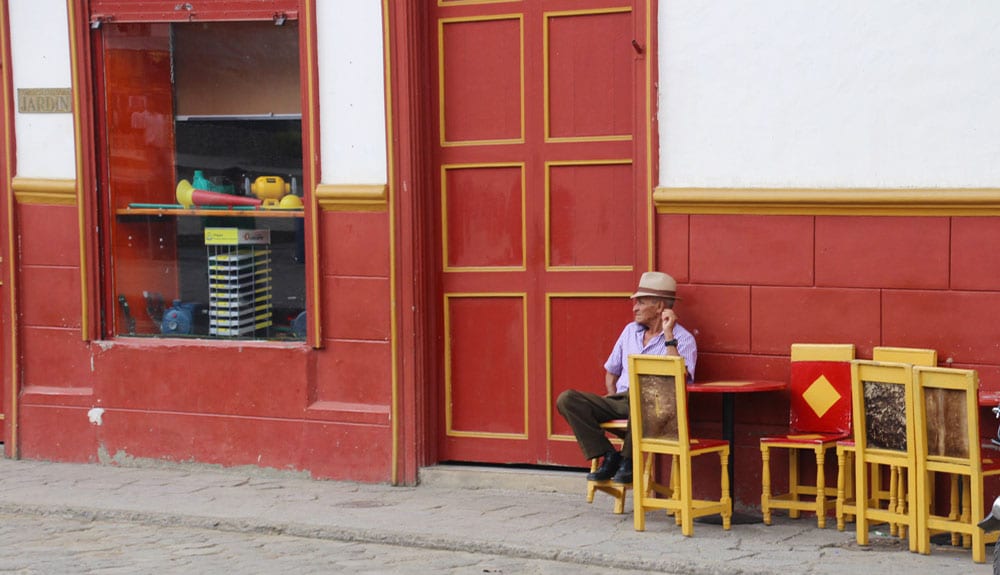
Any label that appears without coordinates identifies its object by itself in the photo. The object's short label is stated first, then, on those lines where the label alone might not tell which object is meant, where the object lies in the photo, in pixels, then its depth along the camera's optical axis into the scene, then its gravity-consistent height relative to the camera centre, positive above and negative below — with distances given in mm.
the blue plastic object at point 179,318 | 10211 -711
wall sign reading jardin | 10234 +776
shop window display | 9844 +225
